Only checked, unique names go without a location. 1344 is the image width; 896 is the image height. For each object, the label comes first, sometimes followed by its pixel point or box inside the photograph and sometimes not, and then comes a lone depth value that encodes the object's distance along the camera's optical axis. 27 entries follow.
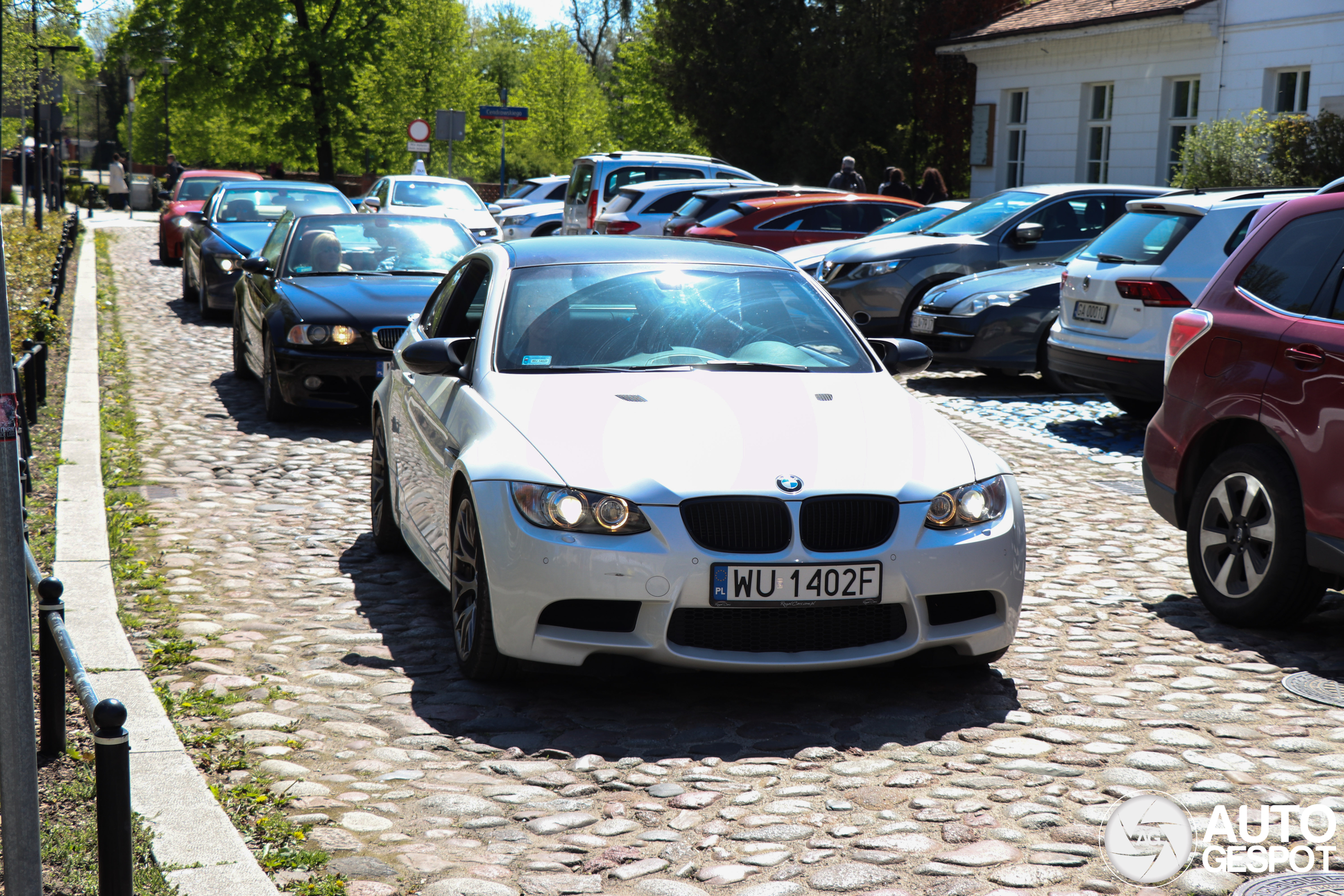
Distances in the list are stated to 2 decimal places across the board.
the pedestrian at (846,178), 23.28
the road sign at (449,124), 31.06
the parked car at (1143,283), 10.27
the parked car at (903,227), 15.98
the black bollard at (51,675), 4.02
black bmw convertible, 10.46
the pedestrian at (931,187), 22.02
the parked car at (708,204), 19.05
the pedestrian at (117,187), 53.19
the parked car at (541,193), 32.47
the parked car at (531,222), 29.53
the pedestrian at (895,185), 23.06
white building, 21.00
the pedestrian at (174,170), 48.22
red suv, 5.52
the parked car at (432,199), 22.11
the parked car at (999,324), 12.85
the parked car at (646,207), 21.16
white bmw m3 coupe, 4.61
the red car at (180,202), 25.89
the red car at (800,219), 18.00
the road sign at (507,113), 32.50
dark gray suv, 14.44
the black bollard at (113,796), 2.92
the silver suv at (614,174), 23.86
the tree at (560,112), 52.28
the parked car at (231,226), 17.39
